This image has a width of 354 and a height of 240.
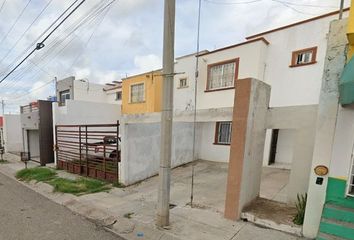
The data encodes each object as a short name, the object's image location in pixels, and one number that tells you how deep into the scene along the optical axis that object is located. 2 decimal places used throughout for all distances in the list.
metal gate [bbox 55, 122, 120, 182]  8.91
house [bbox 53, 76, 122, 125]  12.73
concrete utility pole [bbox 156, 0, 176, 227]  4.60
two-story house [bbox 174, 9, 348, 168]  8.63
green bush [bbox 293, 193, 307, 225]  4.64
